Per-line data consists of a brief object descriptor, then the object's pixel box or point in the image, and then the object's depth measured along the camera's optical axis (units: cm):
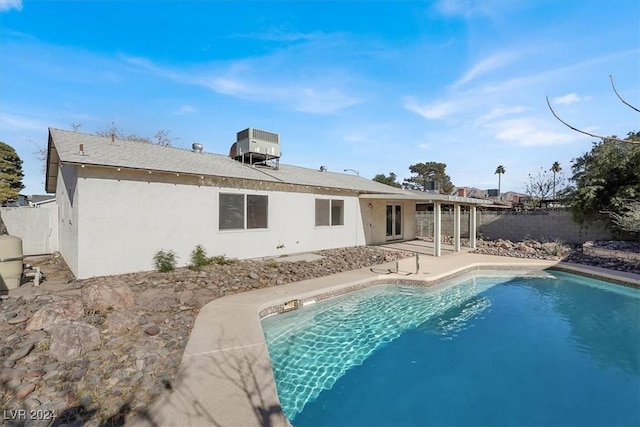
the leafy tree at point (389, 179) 4257
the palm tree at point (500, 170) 4631
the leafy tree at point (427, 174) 4878
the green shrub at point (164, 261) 848
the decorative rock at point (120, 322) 498
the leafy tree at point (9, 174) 2623
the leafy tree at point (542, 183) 3098
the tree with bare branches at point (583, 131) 143
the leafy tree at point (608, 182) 1344
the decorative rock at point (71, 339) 419
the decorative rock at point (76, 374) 375
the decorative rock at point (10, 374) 365
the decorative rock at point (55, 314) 485
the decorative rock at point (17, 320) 500
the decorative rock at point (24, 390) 344
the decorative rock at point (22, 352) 408
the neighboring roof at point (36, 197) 2418
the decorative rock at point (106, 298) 552
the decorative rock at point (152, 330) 496
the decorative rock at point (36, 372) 378
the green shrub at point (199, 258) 891
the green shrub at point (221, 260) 938
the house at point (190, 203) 773
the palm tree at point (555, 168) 3298
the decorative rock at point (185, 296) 657
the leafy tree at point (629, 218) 1154
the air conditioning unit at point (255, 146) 1268
